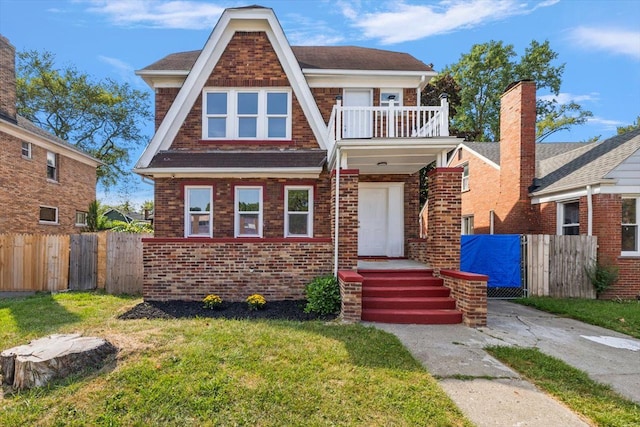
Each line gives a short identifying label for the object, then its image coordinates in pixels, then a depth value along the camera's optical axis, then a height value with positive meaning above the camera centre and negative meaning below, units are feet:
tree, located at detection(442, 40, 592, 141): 88.94 +40.16
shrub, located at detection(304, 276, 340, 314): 23.20 -5.51
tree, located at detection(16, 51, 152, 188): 76.23 +28.06
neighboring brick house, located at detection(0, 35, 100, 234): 42.65 +6.57
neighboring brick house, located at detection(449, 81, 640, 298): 31.07 +4.00
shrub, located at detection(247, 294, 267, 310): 24.17 -6.03
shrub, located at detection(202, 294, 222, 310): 24.38 -6.12
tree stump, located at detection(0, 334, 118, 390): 12.73 -5.76
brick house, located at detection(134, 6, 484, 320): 31.48 +7.76
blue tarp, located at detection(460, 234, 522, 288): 31.63 -3.43
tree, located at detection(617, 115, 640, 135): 98.17 +29.35
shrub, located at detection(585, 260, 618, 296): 30.42 -4.76
